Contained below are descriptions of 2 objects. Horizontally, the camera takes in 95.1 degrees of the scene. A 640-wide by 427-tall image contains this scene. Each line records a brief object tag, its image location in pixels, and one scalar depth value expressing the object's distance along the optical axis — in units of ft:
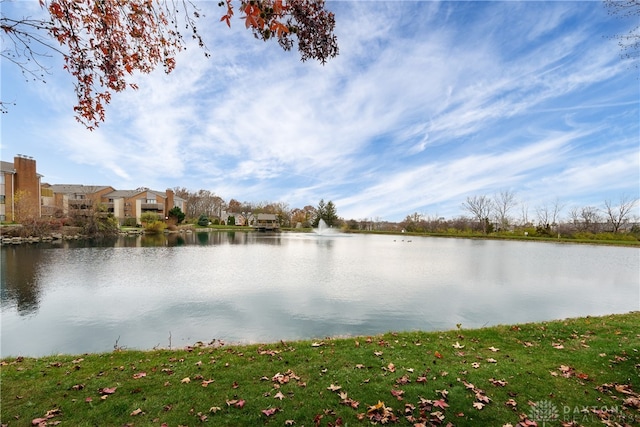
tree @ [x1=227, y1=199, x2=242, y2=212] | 336.98
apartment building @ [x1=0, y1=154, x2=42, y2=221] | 122.31
